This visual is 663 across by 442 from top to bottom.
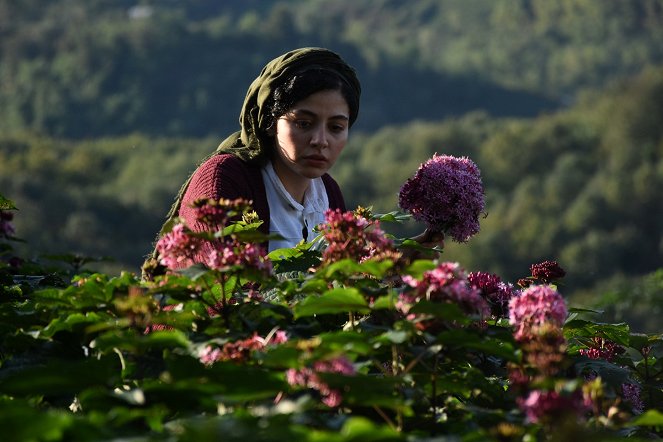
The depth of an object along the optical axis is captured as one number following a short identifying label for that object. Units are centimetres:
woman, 495
